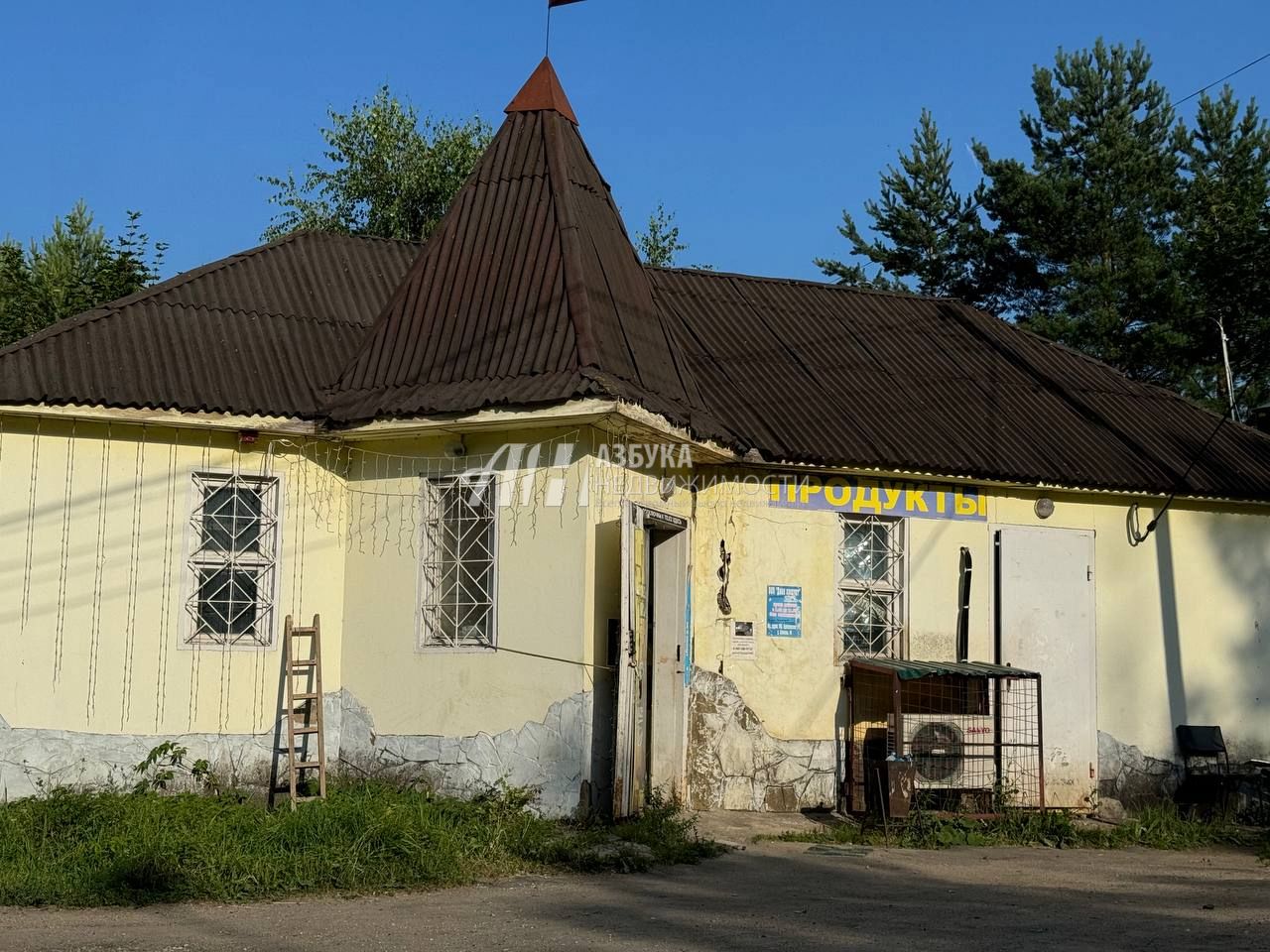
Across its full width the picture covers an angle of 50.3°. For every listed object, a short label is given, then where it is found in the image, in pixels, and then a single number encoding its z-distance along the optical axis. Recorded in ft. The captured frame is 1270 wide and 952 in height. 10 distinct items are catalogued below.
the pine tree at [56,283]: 69.62
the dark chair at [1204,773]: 41.16
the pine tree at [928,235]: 92.53
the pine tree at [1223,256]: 71.05
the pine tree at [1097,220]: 82.53
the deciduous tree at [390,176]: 90.17
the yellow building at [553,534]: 32.65
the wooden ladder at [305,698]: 33.24
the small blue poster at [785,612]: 37.68
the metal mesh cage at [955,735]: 36.86
